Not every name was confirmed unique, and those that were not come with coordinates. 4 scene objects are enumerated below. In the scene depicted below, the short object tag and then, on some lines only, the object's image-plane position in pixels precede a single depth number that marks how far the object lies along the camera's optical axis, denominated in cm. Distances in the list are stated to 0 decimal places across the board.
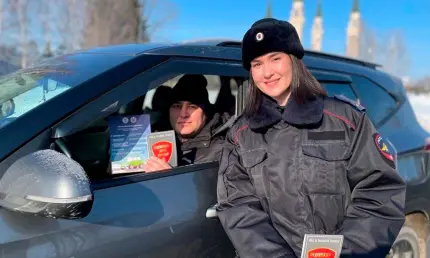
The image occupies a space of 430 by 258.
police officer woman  195
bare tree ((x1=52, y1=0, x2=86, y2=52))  3007
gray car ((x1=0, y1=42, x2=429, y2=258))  153
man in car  264
